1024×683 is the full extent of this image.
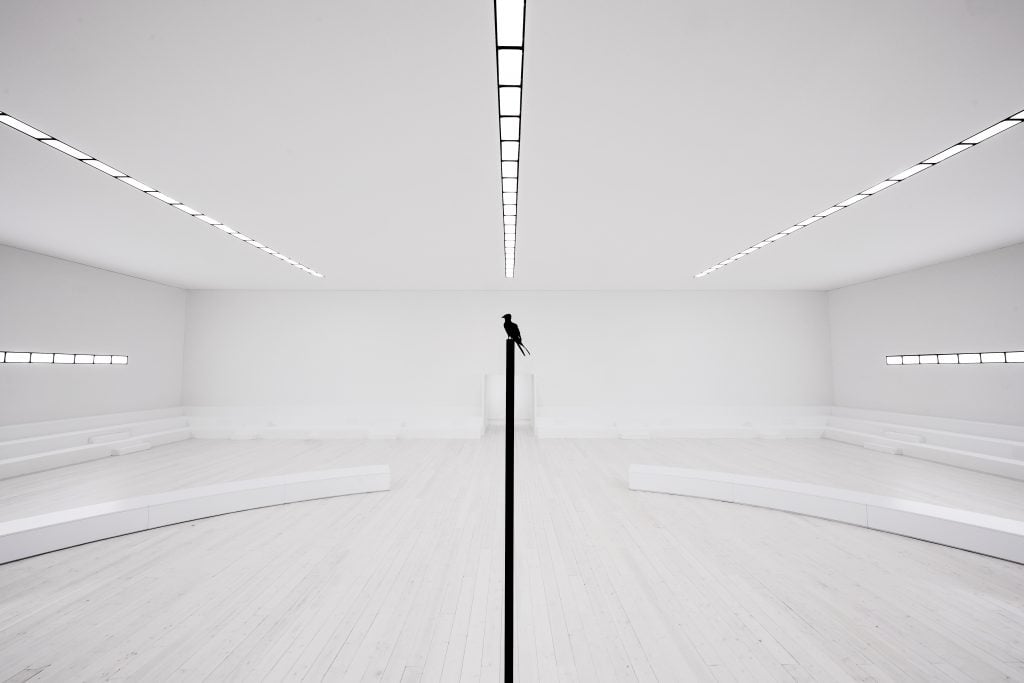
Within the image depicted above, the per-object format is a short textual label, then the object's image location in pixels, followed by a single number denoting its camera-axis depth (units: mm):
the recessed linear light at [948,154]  4785
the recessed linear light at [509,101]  3868
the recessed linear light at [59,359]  8889
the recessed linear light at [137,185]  5626
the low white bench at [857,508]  4523
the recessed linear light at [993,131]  4277
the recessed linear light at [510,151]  4758
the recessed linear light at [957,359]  8852
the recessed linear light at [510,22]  2947
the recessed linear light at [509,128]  4293
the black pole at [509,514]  1277
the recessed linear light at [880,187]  5738
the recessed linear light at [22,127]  4176
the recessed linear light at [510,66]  3414
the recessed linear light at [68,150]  4699
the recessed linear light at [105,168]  5129
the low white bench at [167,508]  4465
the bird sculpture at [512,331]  1349
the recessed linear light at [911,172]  5258
